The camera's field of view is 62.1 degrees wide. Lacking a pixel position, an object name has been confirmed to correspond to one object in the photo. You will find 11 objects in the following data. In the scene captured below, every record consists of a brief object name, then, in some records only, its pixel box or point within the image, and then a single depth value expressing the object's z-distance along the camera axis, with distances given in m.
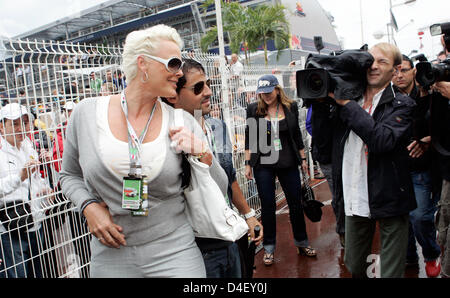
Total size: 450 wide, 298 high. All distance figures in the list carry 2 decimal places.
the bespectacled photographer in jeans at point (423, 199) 2.90
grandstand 32.88
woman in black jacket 4.19
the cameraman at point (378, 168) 2.44
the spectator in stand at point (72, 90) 2.97
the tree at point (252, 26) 20.30
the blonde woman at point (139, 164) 1.64
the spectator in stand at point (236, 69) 5.02
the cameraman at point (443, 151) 2.57
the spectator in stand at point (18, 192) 2.54
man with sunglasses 2.06
